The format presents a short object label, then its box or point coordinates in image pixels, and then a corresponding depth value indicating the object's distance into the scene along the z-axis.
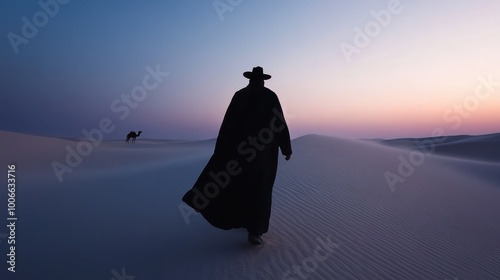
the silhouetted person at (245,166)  3.70
